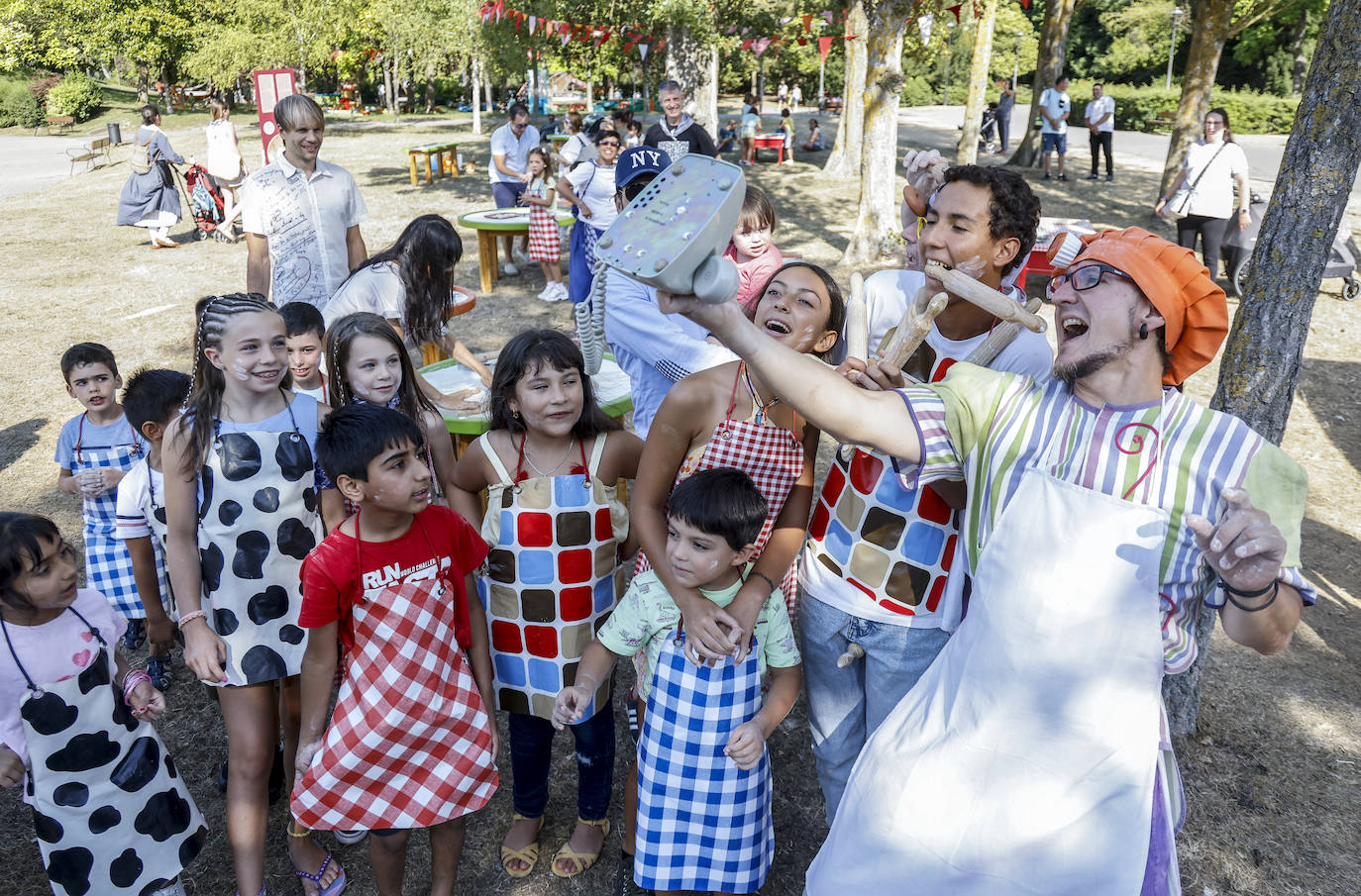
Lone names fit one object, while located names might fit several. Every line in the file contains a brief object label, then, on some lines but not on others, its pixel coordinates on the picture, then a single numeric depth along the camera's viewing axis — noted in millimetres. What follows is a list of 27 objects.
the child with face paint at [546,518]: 2424
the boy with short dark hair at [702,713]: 2139
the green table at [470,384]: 3652
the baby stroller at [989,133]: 21141
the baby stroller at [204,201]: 12039
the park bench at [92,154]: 18297
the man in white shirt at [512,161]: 10148
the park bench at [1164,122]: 25562
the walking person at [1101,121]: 14680
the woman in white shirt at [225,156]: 11203
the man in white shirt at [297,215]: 4145
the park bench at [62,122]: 28734
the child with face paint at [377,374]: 2750
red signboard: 10250
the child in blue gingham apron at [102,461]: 3424
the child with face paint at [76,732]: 2148
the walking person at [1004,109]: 20531
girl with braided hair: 2340
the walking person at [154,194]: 11086
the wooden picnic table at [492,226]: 8648
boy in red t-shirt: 2152
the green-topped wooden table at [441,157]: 16041
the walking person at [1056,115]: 14820
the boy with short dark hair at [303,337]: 3299
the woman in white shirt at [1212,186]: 7973
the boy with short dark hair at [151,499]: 2836
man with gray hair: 7574
